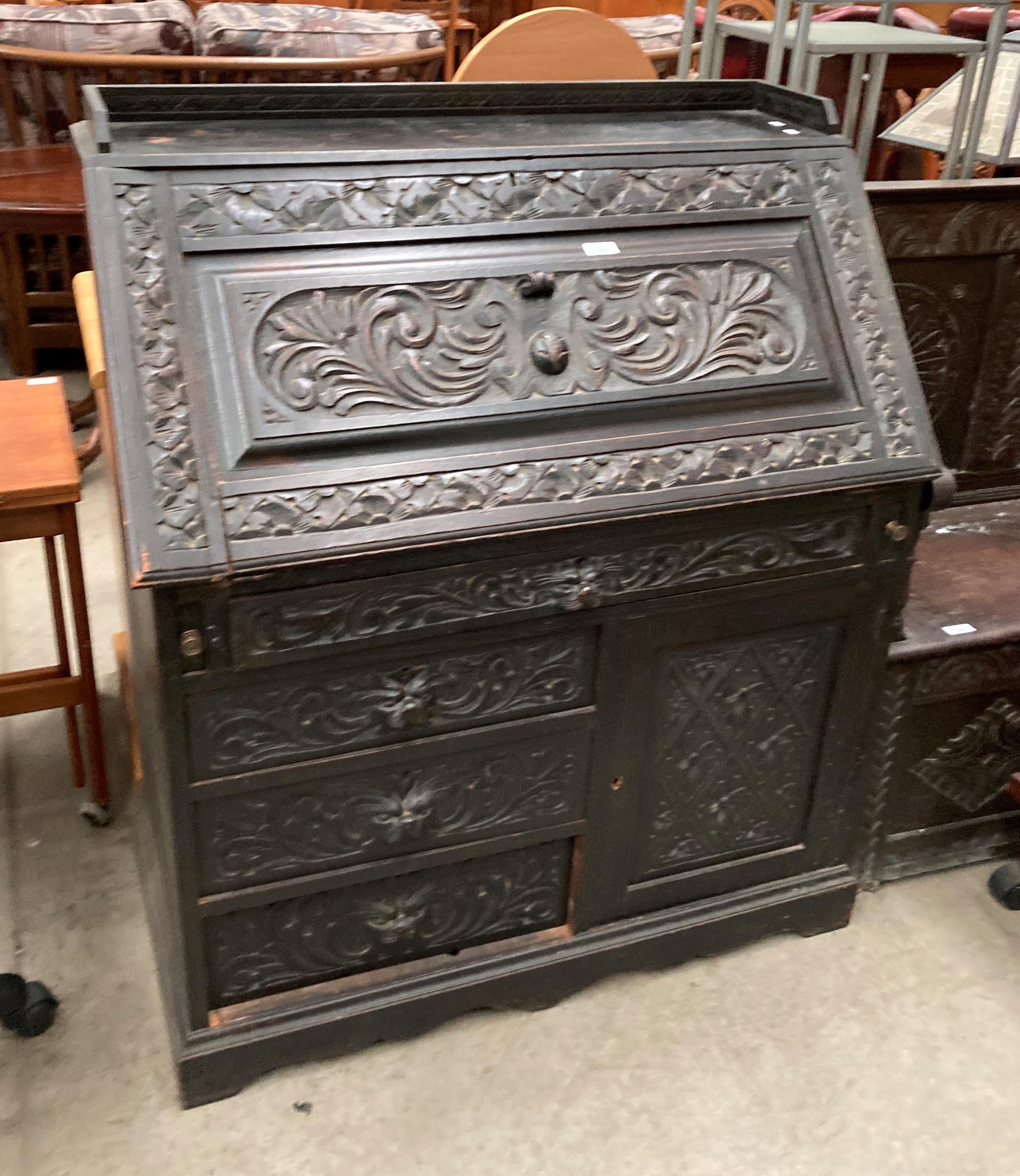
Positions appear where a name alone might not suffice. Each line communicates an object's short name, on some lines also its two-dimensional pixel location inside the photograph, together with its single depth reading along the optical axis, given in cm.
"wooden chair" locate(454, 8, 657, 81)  285
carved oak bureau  124
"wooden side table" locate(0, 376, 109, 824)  169
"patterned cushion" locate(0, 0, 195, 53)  385
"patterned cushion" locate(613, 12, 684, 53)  475
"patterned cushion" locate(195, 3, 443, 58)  395
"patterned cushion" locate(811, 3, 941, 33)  348
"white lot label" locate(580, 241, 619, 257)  141
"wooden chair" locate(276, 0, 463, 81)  498
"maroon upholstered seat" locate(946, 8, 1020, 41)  388
